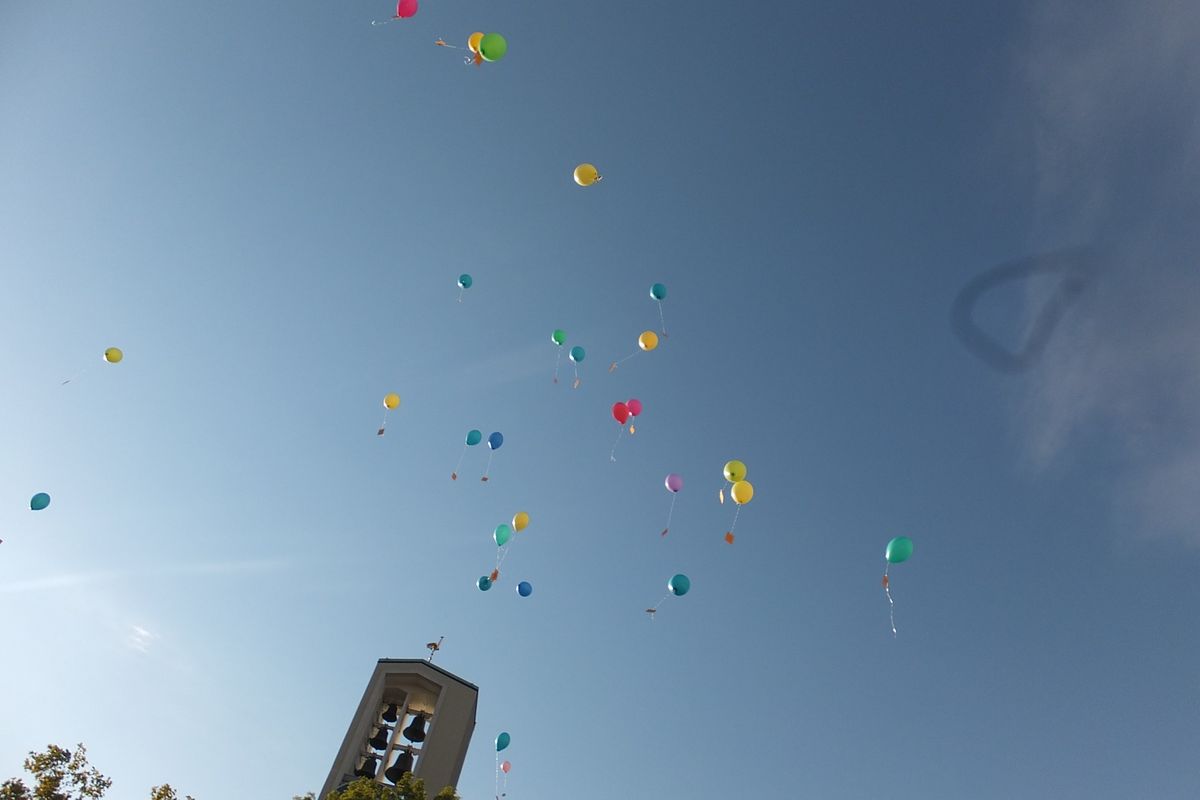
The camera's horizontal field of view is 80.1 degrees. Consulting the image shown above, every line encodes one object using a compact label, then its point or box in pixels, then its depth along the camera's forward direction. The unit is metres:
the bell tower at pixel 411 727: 18.45
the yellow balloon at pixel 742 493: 14.62
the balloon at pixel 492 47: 13.12
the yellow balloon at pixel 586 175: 14.20
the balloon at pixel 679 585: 14.66
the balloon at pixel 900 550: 12.52
